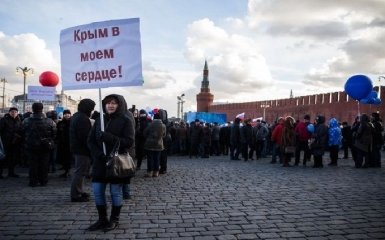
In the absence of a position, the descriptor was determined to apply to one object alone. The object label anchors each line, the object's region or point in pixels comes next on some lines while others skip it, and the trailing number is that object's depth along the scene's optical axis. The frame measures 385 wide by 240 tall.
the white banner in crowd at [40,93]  16.12
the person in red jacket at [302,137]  12.71
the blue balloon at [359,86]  13.13
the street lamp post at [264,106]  60.85
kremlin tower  83.38
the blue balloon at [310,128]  13.09
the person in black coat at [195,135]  16.23
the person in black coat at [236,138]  14.84
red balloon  15.16
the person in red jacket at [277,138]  12.84
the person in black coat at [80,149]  6.09
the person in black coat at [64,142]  9.00
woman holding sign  4.29
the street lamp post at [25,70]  37.83
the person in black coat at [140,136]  10.66
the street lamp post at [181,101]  52.83
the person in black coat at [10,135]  8.98
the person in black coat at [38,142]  7.29
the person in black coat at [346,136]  15.29
